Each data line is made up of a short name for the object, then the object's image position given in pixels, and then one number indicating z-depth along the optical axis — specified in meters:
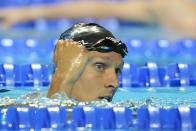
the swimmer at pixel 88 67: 7.77
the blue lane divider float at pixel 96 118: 7.70
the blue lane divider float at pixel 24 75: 11.59
